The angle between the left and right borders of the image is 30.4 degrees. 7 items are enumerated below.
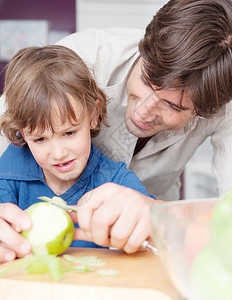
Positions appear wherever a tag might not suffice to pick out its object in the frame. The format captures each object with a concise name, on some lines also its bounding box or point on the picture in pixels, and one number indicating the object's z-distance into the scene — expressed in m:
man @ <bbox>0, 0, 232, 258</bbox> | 0.67
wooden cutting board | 0.47
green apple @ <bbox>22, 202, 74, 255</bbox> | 0.68
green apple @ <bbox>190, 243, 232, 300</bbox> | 0.35
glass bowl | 0.39
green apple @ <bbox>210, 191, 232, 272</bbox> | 0.35
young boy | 1.02
